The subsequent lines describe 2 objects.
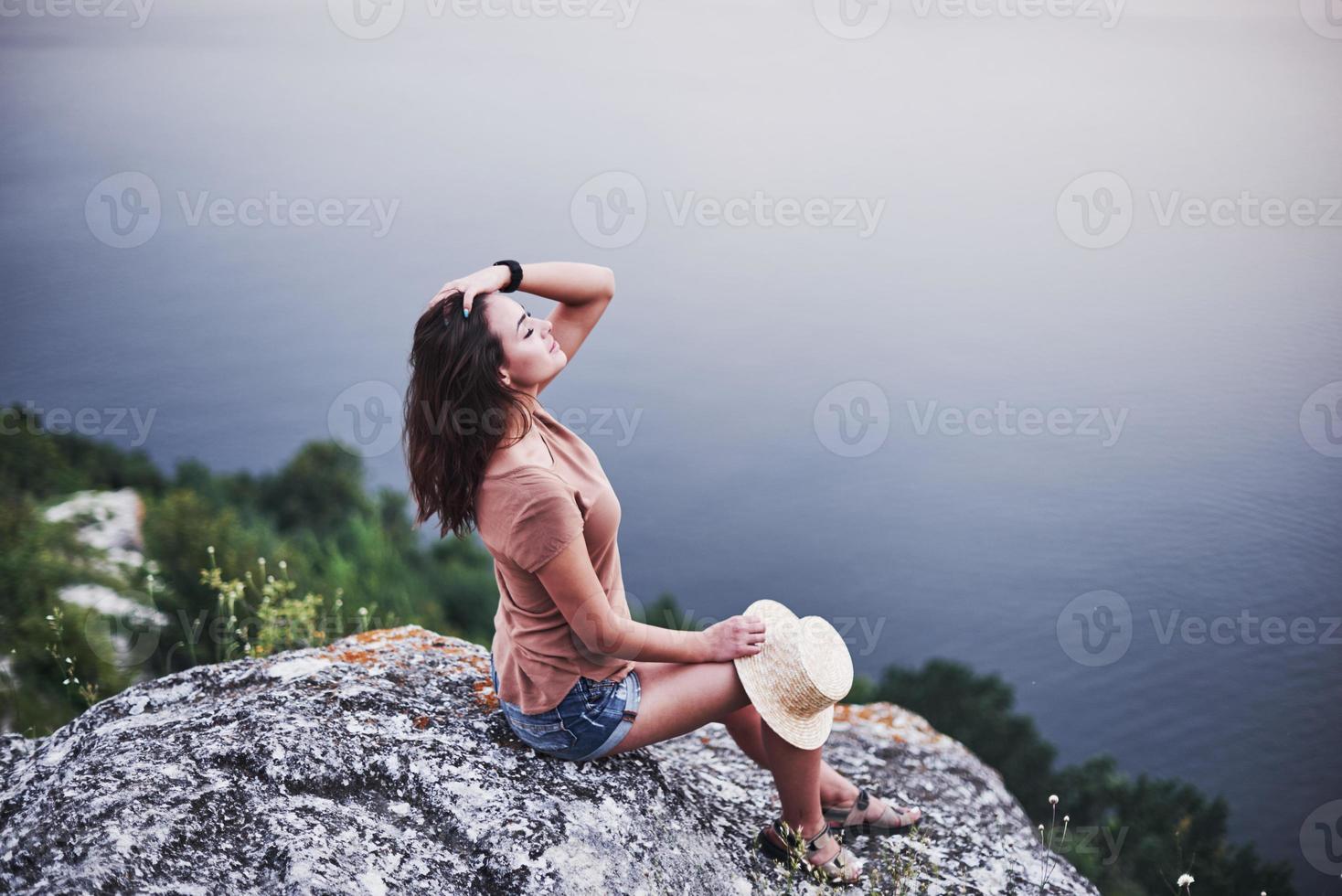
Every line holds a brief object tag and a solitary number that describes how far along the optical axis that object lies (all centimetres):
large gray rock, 254
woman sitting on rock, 293
